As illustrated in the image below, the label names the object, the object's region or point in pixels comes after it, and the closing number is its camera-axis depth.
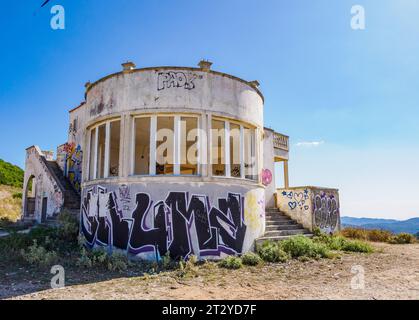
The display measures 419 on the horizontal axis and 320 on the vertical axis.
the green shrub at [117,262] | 8.46
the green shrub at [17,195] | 31.65
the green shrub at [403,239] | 16.61
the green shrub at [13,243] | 10.13
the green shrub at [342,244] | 12.54
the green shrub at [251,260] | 9.46
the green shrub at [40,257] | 8.89
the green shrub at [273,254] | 9.95
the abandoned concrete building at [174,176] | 9.36
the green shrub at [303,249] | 10.71
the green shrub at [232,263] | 8.99
